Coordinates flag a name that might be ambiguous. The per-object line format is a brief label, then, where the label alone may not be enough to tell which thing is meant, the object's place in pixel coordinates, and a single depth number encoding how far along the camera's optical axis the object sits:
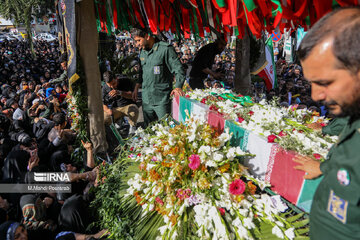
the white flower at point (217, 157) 1.79
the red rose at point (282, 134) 1.92
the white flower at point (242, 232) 1.55
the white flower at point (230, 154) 1.82
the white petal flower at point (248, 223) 1.58
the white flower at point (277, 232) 1.51
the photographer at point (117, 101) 4.92
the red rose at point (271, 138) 1.84
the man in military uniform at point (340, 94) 0.79
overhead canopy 2.62
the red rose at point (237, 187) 1.66
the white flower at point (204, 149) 1.82
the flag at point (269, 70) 6.49
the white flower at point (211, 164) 1.78
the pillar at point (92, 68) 3.58
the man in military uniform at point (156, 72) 3.54
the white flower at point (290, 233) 1.49
